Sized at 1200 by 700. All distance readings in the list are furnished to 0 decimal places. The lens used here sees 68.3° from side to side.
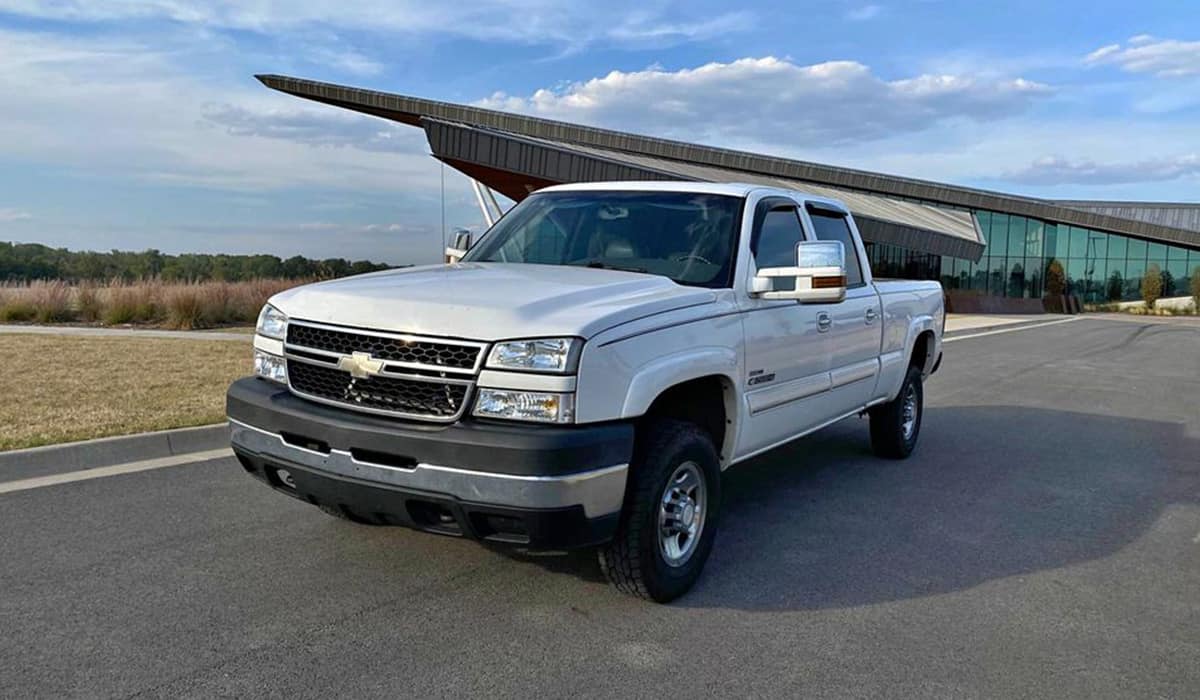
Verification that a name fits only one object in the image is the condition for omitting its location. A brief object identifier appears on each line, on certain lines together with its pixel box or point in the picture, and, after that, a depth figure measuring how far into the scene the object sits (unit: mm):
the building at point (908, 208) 26281
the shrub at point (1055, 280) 53281
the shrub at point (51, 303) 18578
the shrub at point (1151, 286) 52781
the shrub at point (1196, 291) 51938
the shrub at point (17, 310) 18609
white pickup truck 3430
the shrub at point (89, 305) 18594
